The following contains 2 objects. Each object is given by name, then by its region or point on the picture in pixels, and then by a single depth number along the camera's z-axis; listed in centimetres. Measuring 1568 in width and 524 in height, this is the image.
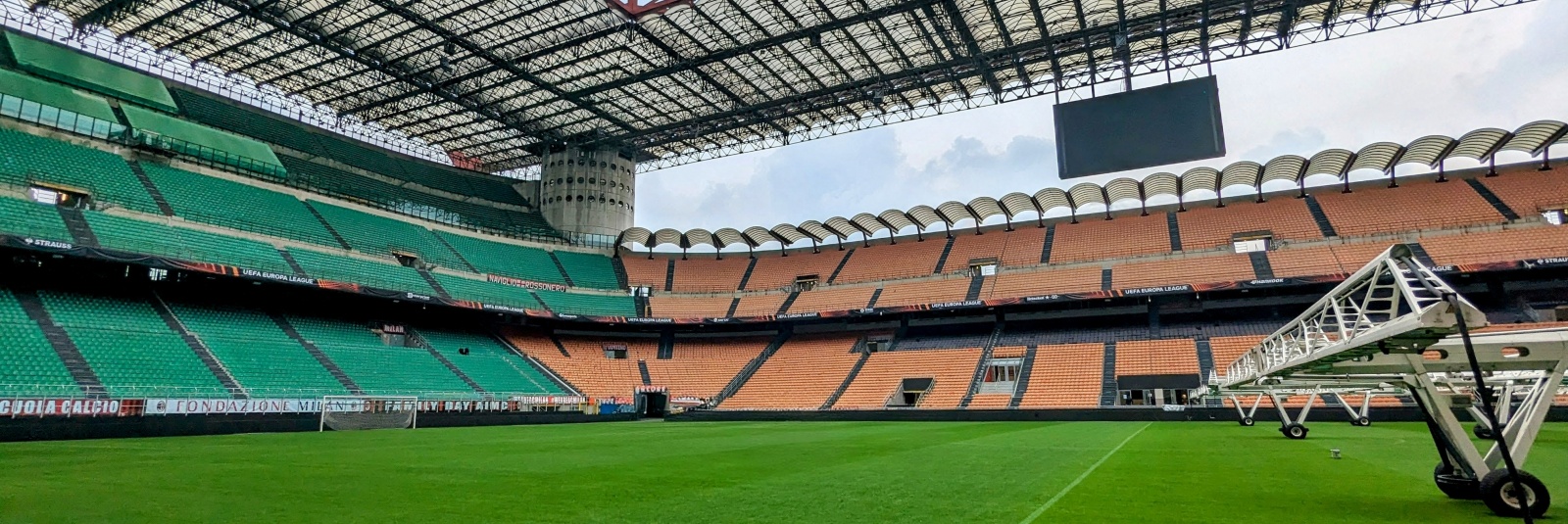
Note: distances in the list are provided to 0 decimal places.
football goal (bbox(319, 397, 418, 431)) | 3031
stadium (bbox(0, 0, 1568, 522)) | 978
